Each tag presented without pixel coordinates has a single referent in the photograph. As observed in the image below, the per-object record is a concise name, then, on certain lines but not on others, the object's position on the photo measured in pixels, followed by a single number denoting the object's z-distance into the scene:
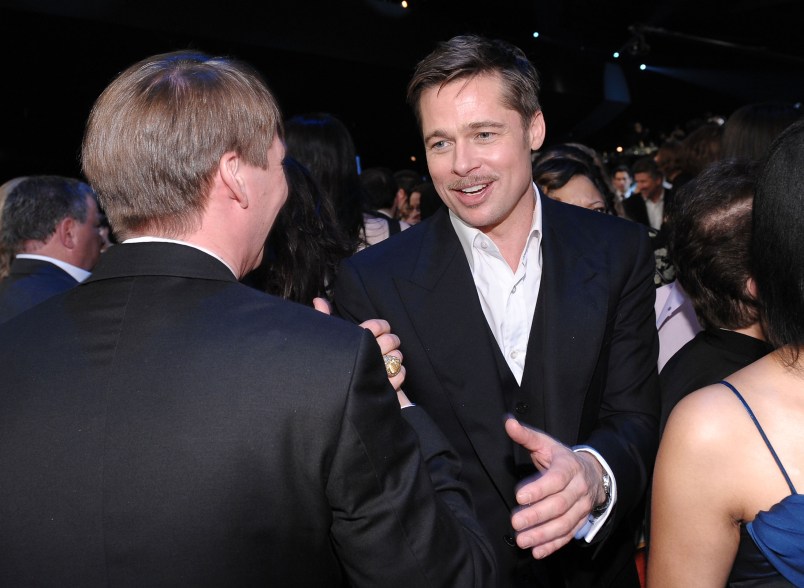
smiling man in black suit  1.80
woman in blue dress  1.24
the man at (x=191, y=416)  1.06
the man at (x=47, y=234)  3.15
